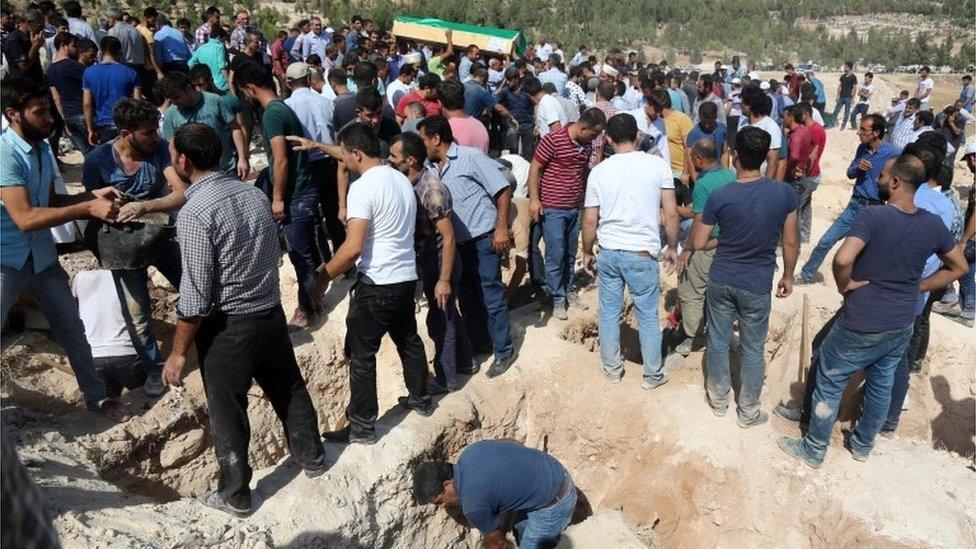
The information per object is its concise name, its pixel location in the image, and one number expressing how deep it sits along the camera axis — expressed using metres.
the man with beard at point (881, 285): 4.22
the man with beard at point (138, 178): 4.36
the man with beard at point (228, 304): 3.36
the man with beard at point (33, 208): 3.80
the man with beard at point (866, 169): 6.97
